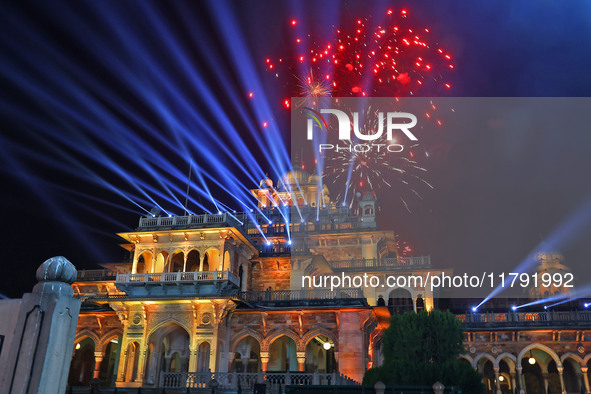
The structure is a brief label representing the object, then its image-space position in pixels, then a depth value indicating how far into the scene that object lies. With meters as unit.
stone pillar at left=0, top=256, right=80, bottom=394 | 6.12
